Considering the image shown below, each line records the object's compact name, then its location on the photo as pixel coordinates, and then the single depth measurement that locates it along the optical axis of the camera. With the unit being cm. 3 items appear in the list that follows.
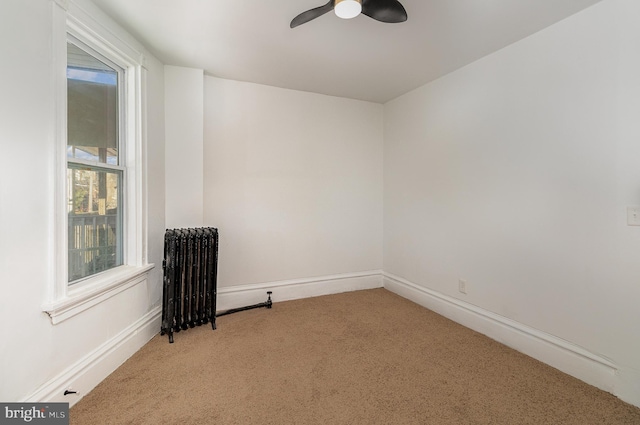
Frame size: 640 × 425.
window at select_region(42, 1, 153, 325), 152
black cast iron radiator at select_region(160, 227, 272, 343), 232
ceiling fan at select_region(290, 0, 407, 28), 150
